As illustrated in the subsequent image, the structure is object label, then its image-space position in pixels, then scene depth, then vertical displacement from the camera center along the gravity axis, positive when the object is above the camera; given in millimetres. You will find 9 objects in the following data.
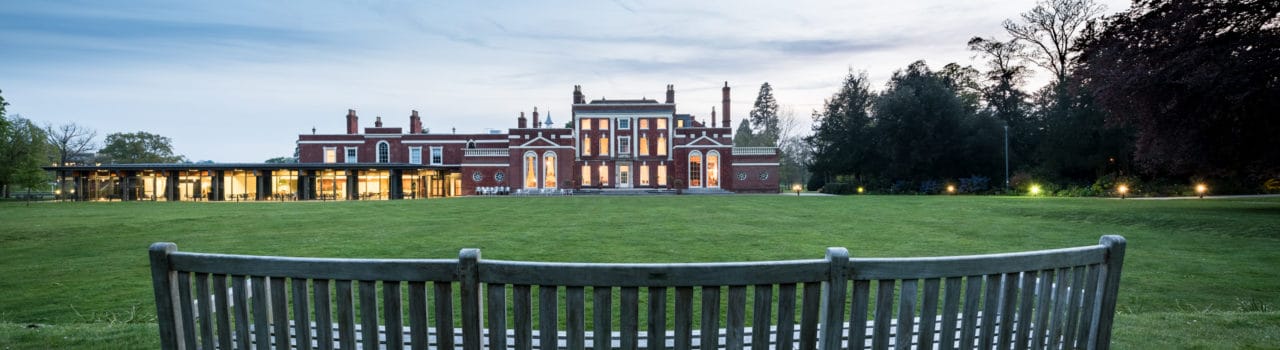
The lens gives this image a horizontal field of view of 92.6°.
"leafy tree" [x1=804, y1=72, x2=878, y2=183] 53750 +2056
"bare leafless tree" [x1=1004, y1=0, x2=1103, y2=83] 45375 +10046
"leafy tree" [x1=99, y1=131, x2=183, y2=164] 75062 +404
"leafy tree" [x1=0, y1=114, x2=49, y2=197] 46938 -737
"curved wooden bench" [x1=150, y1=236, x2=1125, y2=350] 2301 -566
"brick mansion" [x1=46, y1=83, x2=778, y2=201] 55906 -472
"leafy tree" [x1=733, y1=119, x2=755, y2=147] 85125 +2830
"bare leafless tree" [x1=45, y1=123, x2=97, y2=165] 69750 +1156
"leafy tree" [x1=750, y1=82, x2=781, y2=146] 87250 +6435
